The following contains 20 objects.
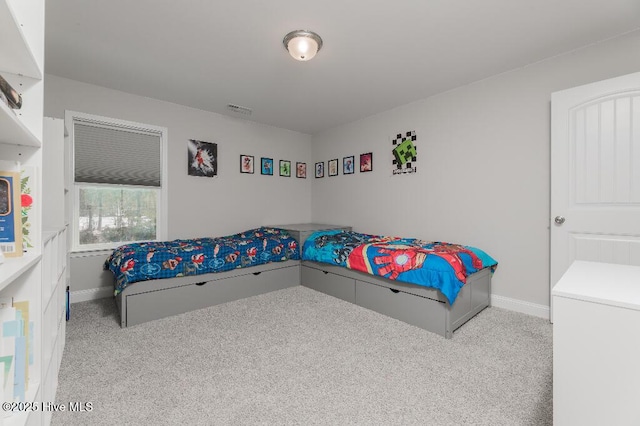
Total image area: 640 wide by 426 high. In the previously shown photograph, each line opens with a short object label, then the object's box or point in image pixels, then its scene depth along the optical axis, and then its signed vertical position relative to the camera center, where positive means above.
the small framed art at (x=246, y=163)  4.19 +0.71
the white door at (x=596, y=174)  2.10 +0.29
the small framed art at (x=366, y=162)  4.06 +0.71
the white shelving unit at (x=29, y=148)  0.86 +0.25
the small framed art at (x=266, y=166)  4.41 +0.71
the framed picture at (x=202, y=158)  3.73 +0.71
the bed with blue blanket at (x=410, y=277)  2.29 -0.59
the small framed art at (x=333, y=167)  4.57 +0.71
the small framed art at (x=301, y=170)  4.86 +0.71
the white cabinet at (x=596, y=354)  0.87 -0.45
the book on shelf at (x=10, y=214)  0.97 +0.00
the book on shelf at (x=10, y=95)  0.86 +0.38
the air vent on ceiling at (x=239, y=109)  3.66 +1.34
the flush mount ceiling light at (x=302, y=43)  2.15 +1.27
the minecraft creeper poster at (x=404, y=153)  3.56 +0.74
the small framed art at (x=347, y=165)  4.33 +0.70
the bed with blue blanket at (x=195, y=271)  2.49 -0.58
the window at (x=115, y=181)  3.06 +0.35
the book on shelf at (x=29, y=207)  1.05 +0.02
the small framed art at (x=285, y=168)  4.65 +0.71
